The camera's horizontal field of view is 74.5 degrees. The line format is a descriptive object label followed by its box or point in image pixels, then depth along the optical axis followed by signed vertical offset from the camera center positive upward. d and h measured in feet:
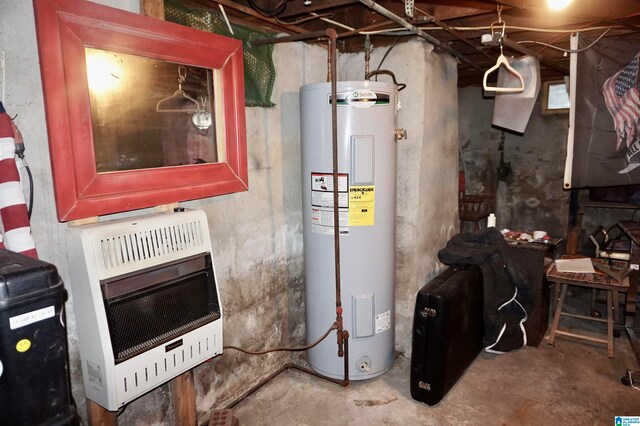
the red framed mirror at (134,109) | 4.71 +0.69
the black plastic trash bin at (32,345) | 3.36 -1.50
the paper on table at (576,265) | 10.45 -2.86
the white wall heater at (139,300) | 4.97 -1.79
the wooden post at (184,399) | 6.56 -3.73
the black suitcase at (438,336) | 7.88 -3.46
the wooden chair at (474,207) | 16.22 -2.27
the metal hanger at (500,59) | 7.38 +1.70
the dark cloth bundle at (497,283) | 9.32 -2.88
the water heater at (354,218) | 7.79 -1.17
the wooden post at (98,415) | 5.42 -3.28
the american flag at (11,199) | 4.32 -0.36
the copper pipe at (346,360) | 8.23 -4.03
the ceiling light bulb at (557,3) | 5.77 +2.05
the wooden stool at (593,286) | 9.71 -3.11
